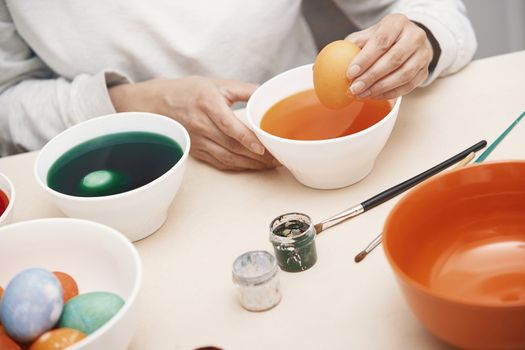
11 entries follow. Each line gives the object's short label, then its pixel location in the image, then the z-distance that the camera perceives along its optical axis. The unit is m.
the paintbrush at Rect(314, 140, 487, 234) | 0.86
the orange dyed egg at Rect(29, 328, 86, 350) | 0.64
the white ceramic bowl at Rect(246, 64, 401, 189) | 0.87
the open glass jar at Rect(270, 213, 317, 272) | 0.78
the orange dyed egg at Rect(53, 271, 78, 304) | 0.73
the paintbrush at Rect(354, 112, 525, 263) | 0.79
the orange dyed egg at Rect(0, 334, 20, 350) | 0.65
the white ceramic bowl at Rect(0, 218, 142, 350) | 0.74
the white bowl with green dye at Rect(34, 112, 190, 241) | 0.85
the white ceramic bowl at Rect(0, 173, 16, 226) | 0.84
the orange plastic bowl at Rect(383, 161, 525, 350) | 0.68
